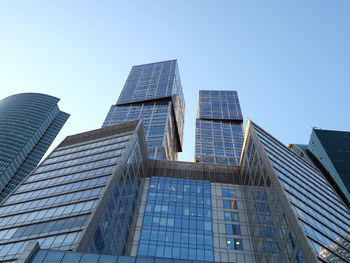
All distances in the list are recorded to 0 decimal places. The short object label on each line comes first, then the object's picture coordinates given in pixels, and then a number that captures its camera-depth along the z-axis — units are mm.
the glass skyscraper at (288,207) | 34031
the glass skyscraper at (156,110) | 133625
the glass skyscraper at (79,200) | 38438
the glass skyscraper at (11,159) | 176125
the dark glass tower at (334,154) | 110381
